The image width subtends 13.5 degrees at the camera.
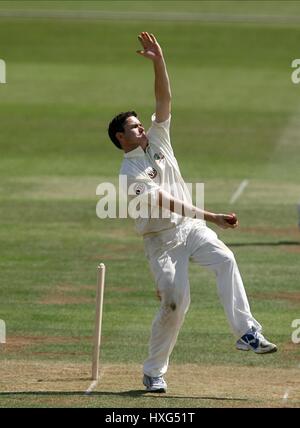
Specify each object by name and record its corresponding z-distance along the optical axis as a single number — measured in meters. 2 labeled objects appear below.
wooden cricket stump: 11.17
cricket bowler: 10.61
